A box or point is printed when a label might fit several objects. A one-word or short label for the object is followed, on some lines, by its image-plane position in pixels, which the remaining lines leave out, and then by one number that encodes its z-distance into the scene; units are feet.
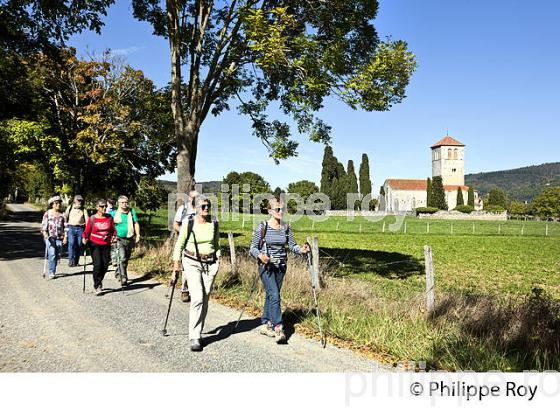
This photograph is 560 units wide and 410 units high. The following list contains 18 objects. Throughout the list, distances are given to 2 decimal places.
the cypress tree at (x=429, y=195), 385.17
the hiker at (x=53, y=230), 36.94
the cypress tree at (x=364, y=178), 370.12
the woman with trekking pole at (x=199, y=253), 20.17
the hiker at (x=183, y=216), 26.78
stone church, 451.94
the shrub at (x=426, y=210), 300.18
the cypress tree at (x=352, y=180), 347.97
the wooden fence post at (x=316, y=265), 30.76
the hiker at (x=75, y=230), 43.14
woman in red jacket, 31.73
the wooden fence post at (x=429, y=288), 24.53
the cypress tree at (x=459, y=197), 408.67
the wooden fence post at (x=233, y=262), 35.70
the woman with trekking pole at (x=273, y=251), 21.26
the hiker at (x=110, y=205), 41.57
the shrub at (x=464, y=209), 320.09
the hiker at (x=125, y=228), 34.86
